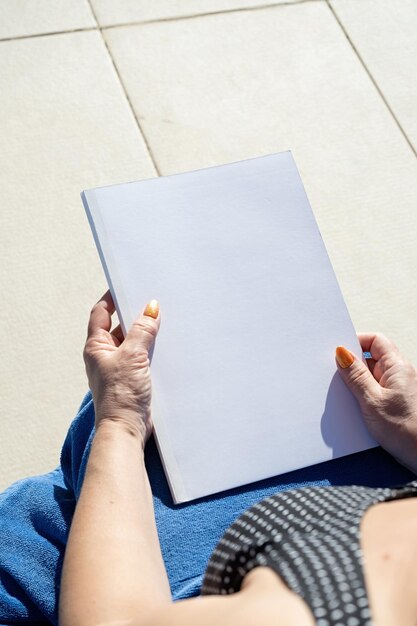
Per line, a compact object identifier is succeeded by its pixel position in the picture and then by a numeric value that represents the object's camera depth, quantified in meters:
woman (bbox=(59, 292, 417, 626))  0.68
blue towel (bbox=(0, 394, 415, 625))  1.04
